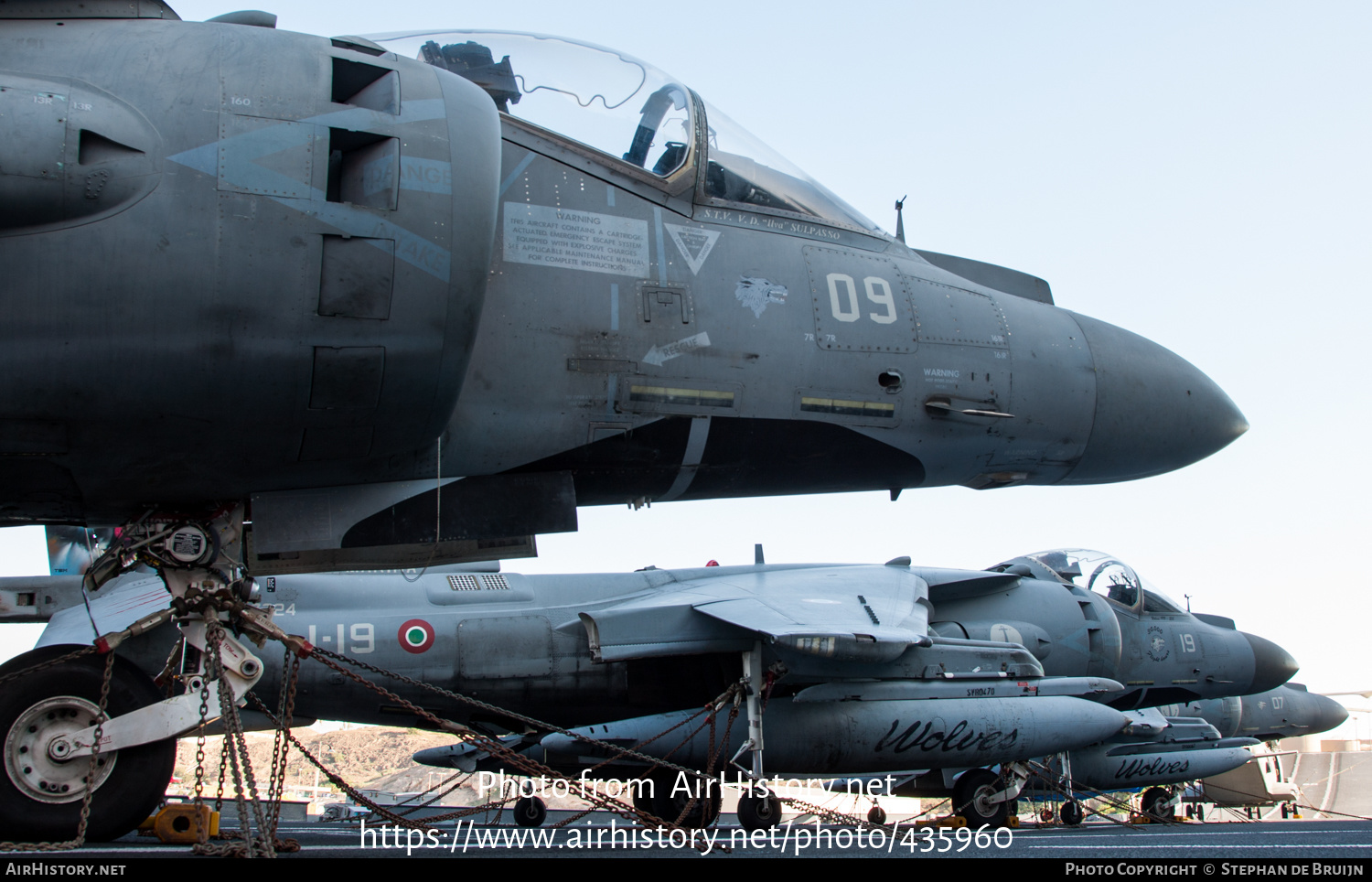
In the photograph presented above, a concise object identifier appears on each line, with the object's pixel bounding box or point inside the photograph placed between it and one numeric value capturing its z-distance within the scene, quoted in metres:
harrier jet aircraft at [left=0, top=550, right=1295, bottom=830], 9.34
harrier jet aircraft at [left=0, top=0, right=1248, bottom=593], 3.47
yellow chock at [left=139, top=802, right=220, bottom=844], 6.59
